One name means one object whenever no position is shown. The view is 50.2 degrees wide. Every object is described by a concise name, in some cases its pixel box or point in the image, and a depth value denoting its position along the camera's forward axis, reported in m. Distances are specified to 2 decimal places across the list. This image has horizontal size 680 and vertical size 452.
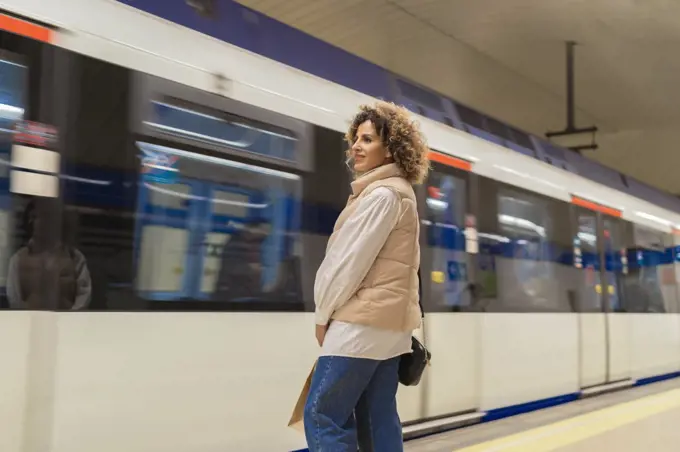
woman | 2.37
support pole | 10.46
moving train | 2.65
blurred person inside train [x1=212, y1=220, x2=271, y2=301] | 3.31
